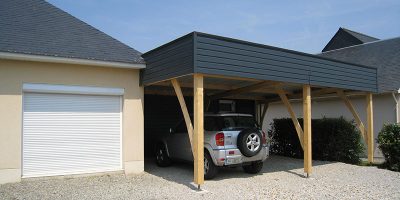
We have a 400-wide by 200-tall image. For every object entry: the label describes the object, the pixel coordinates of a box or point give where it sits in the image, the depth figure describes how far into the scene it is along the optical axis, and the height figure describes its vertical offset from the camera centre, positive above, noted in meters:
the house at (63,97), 8.71 +0.38
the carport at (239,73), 8.06 +1.03
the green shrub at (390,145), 11.57 -1.04
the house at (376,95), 15.20 +0.83
